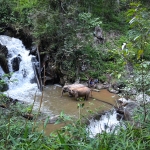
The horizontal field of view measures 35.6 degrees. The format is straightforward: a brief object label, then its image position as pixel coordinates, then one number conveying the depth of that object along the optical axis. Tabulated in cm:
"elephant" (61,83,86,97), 942
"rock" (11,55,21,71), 1148
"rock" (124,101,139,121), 667
